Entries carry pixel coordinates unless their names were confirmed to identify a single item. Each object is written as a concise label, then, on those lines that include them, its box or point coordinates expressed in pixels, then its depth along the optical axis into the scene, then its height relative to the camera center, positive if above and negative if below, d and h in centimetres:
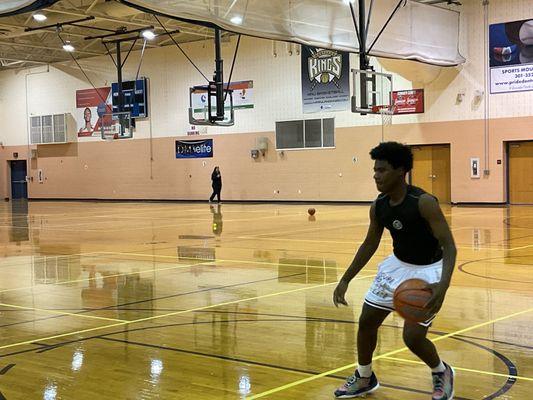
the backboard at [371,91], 2220 +238
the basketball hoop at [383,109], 2283 +185
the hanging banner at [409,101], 3020 +272
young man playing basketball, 470 -56
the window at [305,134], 3297 +166
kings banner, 3219 +389
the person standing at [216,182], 3506 -43
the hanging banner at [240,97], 3538 +358
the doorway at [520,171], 2838 -18
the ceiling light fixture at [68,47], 3481 +593
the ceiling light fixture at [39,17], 2903 +621
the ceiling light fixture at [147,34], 3108 +579
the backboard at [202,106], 2815 +314
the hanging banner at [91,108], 4062 +365
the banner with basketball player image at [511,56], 2755 +406
